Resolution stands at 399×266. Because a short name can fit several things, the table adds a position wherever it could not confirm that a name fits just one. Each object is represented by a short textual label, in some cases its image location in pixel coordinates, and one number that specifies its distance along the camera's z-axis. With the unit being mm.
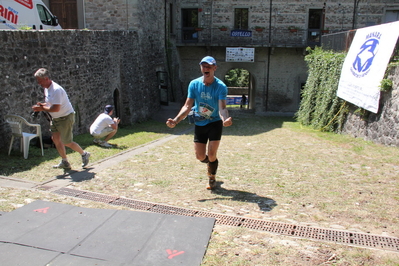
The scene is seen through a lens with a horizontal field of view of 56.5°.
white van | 11078
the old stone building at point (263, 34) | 21266
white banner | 8375
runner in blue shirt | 4613
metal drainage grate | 3414
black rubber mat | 3029
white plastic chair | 6570
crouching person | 8383
